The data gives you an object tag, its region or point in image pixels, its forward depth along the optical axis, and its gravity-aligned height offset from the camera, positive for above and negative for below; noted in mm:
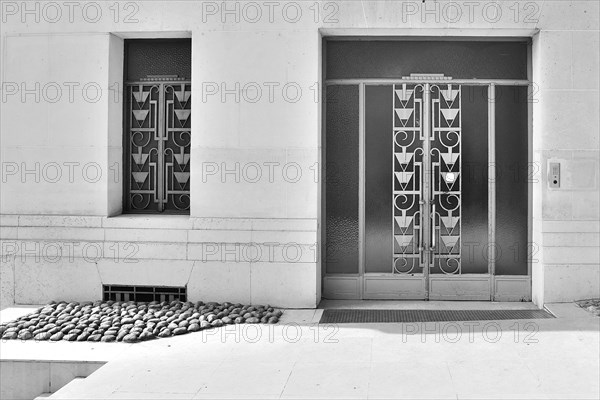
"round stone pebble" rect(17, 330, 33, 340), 6664 -1269
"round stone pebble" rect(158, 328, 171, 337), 6691 -1258
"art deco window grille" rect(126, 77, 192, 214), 8336 +593
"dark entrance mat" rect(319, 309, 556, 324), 7277 -1228
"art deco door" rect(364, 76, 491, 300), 8094 +41
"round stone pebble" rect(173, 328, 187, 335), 6750 -1251
